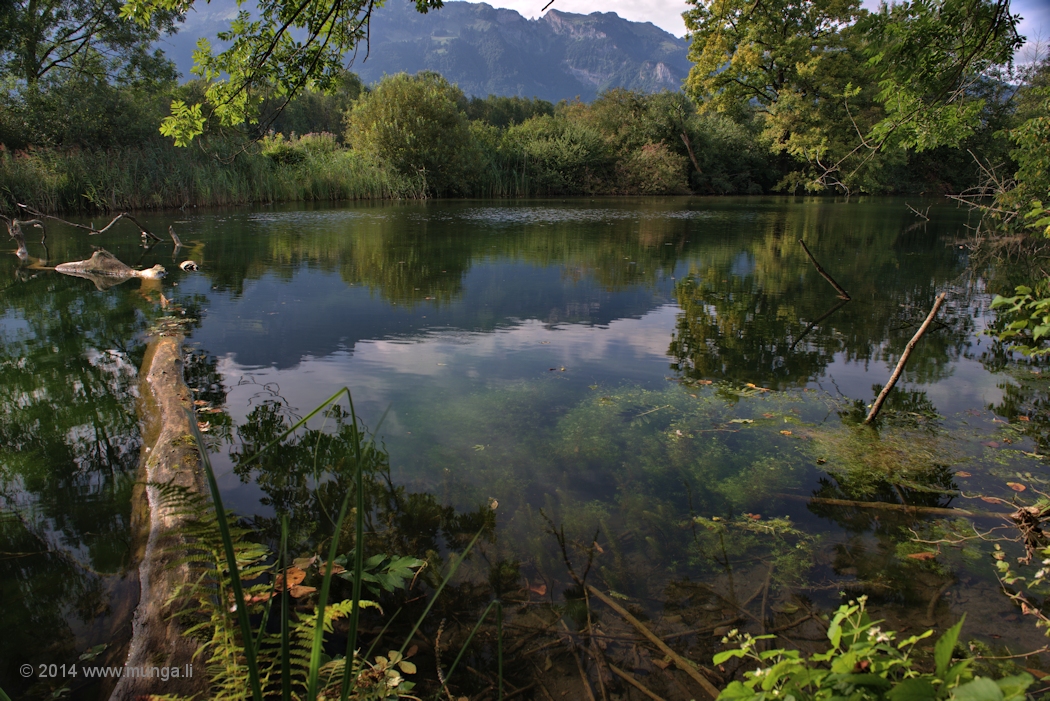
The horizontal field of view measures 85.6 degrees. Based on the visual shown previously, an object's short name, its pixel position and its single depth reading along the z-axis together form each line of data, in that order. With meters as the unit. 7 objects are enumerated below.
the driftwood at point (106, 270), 8.33
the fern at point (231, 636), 1.56
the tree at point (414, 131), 23.92
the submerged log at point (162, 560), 1.60
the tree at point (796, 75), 26.11
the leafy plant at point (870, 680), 0.83
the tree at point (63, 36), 20.02
